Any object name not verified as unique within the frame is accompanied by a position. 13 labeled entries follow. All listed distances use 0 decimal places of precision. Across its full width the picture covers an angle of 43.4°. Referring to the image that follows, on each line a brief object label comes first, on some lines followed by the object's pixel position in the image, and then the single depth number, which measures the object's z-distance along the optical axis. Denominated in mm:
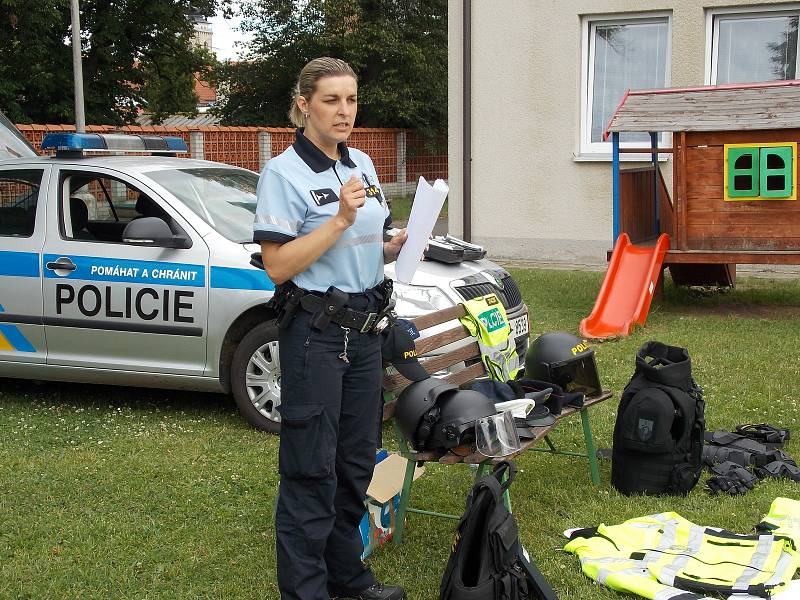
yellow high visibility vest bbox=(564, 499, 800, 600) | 4023
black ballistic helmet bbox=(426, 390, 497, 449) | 4195
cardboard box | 4449
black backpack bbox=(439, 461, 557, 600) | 3631
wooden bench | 4270
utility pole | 16750
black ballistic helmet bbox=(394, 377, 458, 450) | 4305
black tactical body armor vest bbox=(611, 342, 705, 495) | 4973
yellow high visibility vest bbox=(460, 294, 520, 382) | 5457
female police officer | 3396
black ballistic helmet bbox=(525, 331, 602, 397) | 5254
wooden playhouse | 9664
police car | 6363
